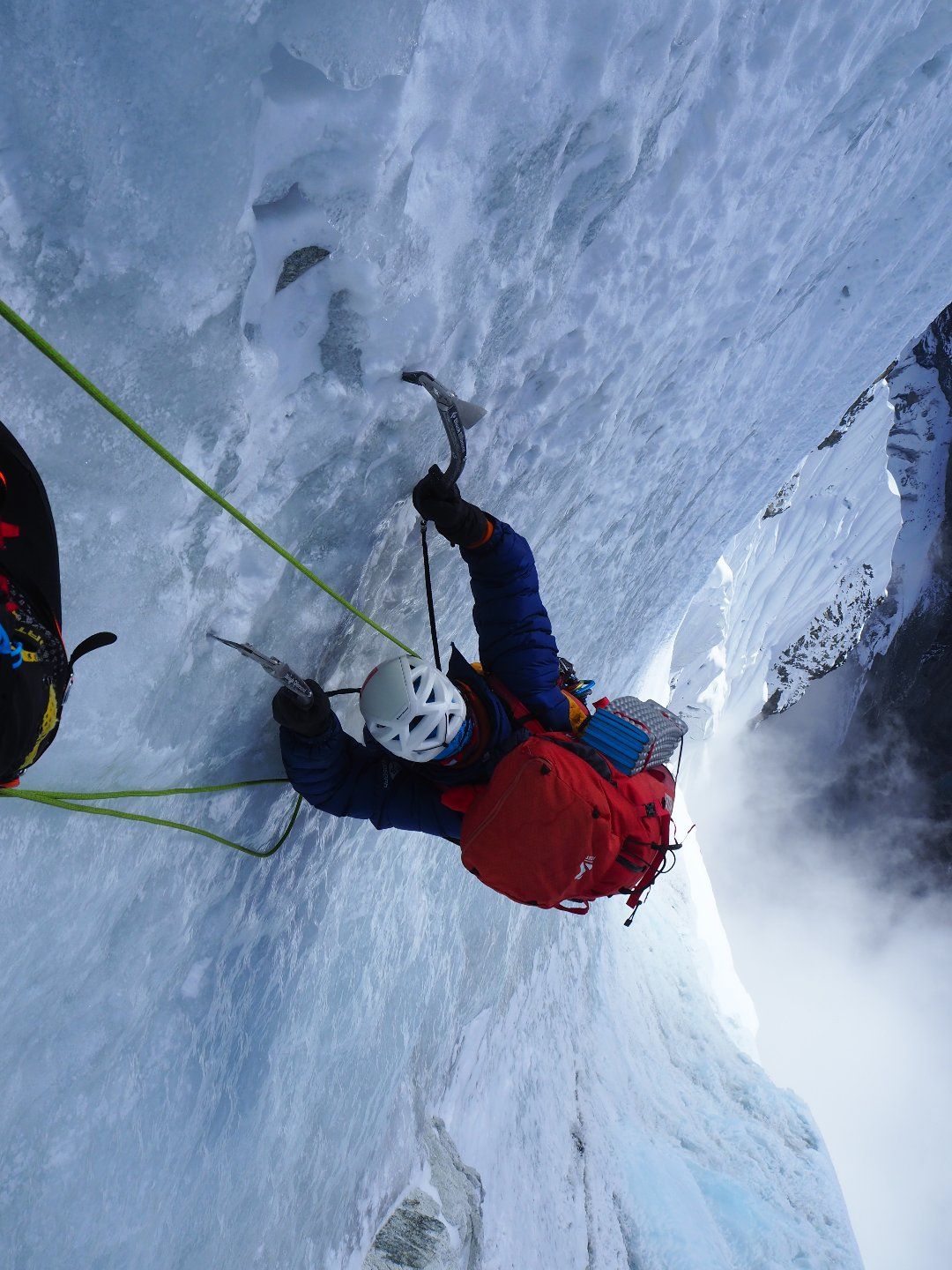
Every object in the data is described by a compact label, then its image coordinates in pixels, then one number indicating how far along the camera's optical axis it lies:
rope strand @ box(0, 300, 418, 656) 0.95
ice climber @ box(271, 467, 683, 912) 1.62
